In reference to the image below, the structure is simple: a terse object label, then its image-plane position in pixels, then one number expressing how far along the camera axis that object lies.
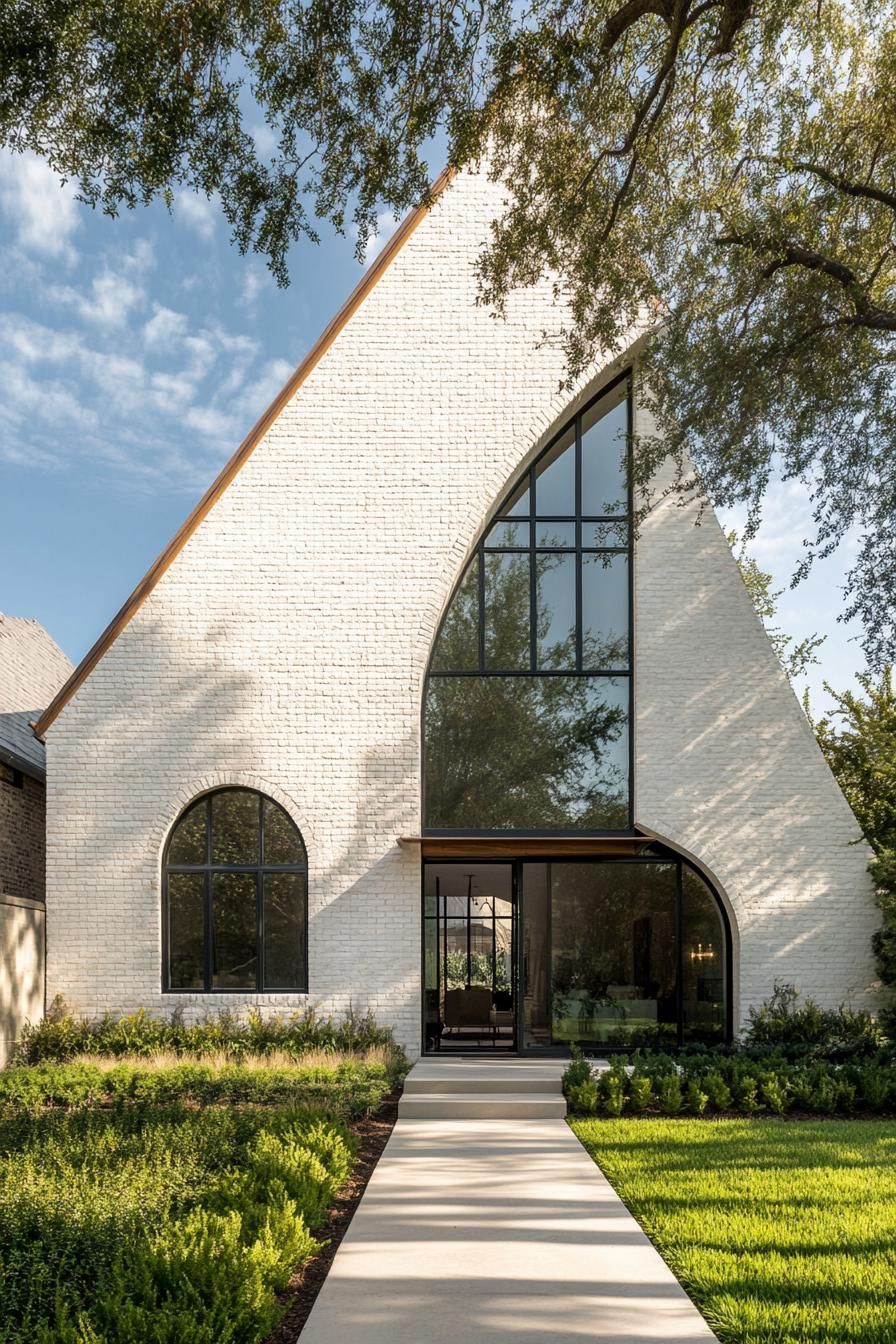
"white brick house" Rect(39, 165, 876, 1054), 15.72
